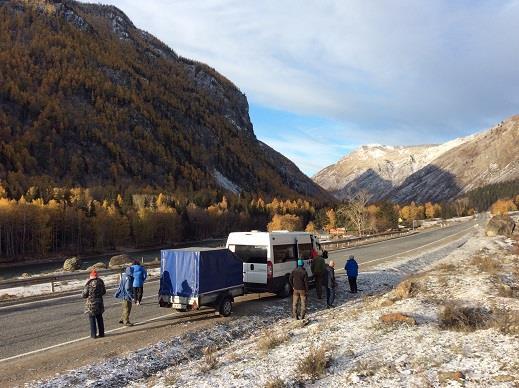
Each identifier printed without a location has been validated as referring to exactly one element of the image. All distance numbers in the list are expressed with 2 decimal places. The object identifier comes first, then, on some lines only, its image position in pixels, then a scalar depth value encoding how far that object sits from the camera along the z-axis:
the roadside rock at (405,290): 16.50
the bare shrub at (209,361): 10.14
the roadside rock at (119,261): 40.83
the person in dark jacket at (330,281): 19.00
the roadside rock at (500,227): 62.80
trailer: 15.55
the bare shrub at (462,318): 11.65
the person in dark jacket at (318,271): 18.77
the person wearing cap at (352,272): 20.89
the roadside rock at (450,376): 8.18
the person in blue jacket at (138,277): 15.55
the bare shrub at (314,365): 9.19
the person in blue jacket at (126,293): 15.05
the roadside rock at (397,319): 12.38
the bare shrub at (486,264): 23.54
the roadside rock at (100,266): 38.84
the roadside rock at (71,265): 42.75
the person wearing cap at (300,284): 15.70
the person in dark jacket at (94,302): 13.59
